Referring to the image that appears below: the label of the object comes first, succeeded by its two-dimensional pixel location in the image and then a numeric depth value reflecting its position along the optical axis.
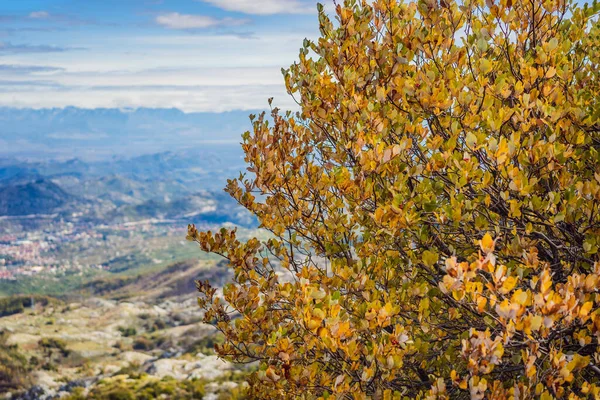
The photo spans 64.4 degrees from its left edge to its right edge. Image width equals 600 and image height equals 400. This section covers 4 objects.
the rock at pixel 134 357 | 83.57
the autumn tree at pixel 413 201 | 4.04
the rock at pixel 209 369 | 47.22
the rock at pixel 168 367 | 56.59
